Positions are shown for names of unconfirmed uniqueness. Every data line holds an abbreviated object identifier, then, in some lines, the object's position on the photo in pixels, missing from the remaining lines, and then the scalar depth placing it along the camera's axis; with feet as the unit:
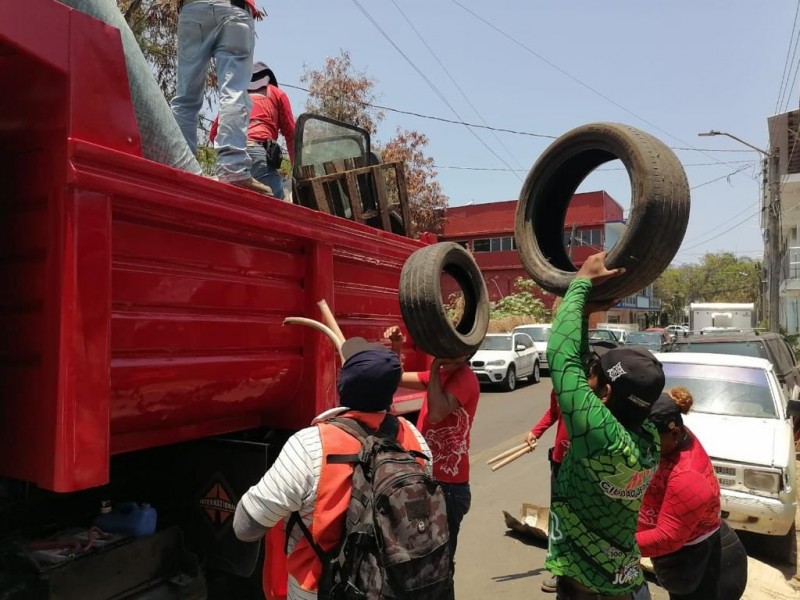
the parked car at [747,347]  28.94
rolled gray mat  6.73
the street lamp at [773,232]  62.27
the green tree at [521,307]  91.20
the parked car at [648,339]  62.23
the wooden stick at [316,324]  8.64
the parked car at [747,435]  15.70
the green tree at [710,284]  233.96
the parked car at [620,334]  71.23
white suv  49.85
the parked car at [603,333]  64.62
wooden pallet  12.65
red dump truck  5.78
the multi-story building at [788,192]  77.20
